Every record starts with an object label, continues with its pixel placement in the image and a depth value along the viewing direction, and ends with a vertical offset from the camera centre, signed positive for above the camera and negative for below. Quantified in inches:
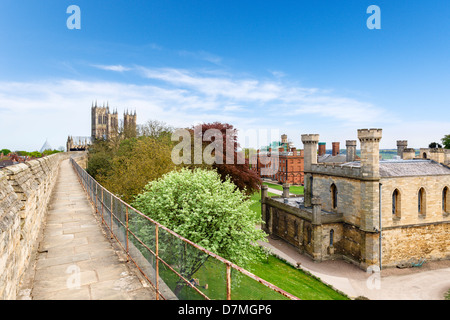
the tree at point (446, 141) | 2746.1 +124.6
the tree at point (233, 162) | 1222.1 -34.5
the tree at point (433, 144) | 2824.8 +94.5
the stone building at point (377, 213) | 839.7 -203.5
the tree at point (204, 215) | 492.4 -115.3
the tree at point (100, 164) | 1450.5 -47.2
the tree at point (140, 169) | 862.5 -48.1
